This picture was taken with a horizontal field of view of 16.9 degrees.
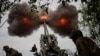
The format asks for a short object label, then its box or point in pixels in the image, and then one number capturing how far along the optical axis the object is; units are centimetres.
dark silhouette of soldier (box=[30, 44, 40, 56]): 2146
